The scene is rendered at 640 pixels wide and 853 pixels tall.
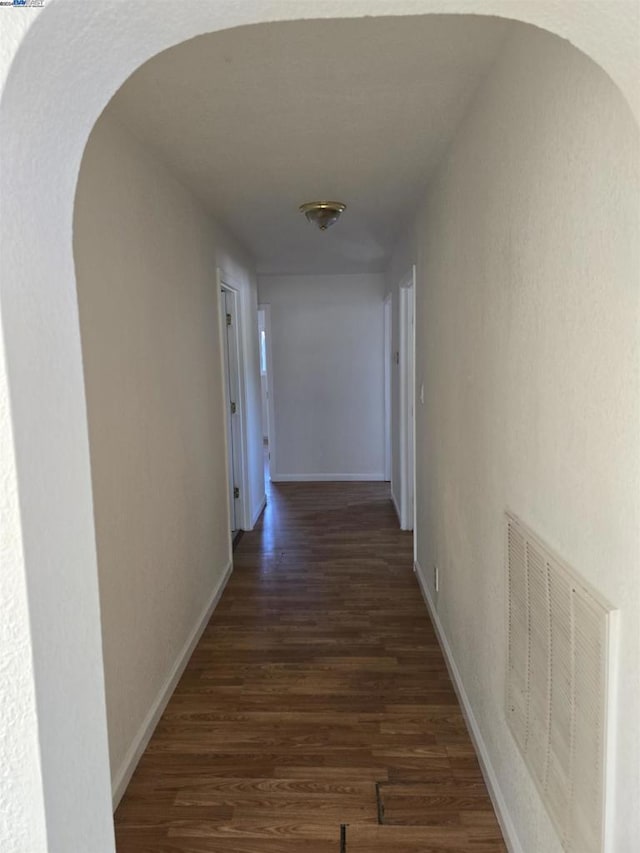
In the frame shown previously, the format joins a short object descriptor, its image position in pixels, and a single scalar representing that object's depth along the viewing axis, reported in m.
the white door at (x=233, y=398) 4.39
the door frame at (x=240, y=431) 4.58
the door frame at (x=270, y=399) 6.38
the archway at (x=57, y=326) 0.75
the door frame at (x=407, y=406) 4.39
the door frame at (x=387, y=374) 6.01
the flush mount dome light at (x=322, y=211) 3.10
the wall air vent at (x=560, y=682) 1.07
